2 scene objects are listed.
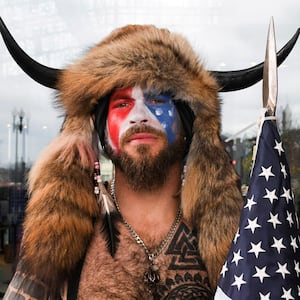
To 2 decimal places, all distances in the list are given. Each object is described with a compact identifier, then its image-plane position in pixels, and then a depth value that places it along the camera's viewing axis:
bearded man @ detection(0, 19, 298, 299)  1.44
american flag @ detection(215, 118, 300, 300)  1.08
